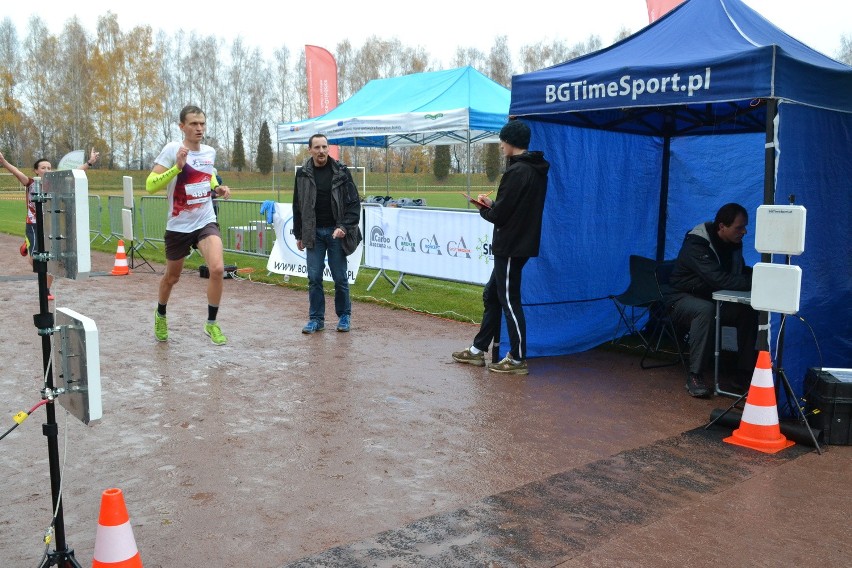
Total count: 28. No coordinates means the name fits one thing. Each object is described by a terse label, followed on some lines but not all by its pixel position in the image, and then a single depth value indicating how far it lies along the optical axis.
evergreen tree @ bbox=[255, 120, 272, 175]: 66.06
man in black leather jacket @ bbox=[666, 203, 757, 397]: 6.48
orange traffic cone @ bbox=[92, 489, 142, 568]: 2.88
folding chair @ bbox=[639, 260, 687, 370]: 7.17
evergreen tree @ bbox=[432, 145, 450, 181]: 59.91
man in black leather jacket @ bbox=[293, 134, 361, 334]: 8.27
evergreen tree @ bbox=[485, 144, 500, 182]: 56.16
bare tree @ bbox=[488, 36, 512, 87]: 78.69
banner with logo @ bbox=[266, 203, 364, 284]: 12.33
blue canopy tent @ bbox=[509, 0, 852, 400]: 5.47
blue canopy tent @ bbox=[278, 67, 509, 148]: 14.14
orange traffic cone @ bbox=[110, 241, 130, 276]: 13.30
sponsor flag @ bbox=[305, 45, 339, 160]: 22.50
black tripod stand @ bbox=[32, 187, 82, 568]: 2.99
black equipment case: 5.19
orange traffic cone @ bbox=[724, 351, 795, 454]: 5.12
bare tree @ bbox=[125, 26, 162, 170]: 65.56
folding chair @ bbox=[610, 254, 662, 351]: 7.46
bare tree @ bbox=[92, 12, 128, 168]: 64.06
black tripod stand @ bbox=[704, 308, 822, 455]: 5.37
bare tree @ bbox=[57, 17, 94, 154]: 67.25
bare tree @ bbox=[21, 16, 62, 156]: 67.88
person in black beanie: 6.64
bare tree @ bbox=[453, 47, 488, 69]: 81.19
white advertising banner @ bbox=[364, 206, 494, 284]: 10.21
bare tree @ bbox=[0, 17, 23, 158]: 62.56
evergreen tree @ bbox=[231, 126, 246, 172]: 68.12
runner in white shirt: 7.26
